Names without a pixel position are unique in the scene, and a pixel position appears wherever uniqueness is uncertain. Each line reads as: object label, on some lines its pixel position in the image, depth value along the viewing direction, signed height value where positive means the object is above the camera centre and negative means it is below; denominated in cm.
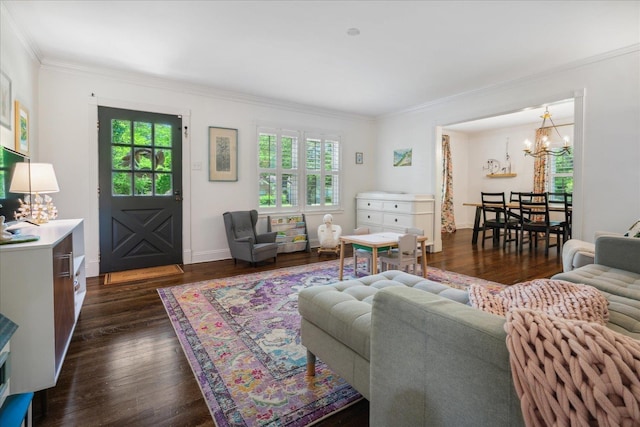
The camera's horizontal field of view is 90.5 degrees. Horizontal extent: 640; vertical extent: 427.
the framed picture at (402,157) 590 +93
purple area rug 160 -99
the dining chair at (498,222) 590 -30
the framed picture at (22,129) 288 +71
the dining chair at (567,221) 522 -24
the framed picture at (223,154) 477 +78
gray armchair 439 -49
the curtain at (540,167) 708 +89
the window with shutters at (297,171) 534 +62
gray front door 407 +21
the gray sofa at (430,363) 77 -46
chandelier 616 +121
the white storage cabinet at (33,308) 158 -53
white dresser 523 -11
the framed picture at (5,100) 249 +85
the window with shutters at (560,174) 687 +72
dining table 614 -33
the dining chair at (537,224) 523 -30
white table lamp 239 +15
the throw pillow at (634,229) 314 -23
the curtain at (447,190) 805 +41
